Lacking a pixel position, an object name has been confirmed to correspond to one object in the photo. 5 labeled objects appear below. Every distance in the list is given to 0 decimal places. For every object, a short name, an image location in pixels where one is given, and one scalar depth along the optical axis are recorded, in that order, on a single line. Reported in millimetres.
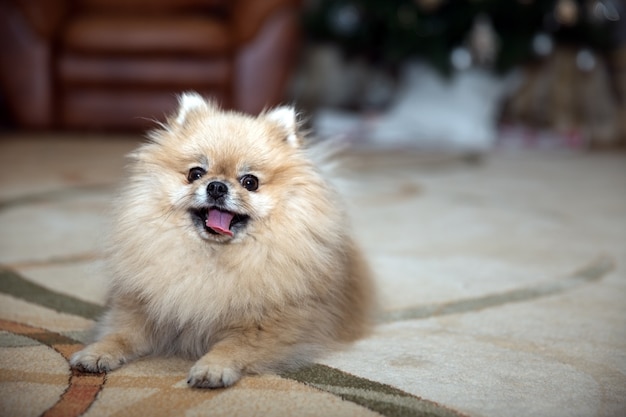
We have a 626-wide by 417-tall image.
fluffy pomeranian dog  1351
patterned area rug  1116
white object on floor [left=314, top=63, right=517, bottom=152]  5039
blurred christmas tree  4801
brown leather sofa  4559
